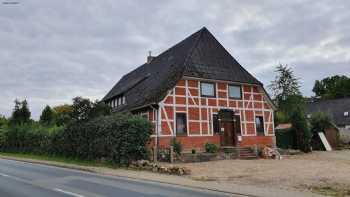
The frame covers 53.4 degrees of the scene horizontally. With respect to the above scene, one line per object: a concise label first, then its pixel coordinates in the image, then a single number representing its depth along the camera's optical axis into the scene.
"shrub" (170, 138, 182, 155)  20.53
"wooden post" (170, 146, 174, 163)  18.77
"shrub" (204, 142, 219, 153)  22.09
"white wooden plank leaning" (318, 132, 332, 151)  30.22
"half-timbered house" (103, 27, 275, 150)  22.50
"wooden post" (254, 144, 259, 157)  23.05
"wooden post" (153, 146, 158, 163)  18.89
